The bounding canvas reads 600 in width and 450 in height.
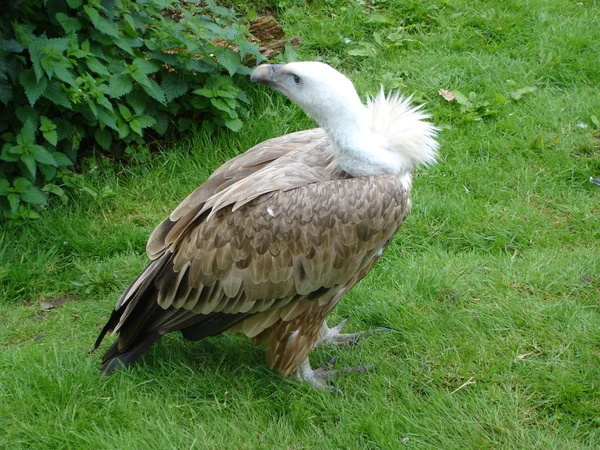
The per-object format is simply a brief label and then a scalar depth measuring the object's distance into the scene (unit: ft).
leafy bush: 32.99
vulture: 24.48
